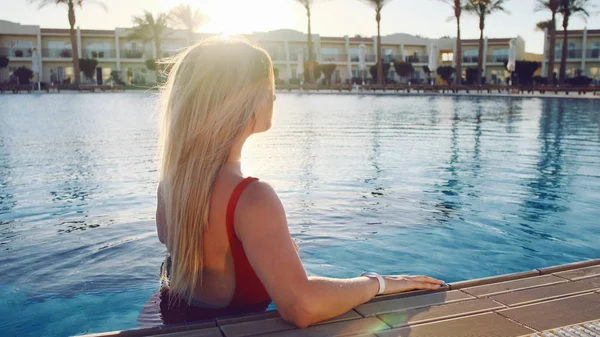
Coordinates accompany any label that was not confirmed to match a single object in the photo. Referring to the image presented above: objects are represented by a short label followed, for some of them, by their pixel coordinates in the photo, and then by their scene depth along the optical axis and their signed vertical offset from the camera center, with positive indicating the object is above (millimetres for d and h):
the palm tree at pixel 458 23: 38344 +4518
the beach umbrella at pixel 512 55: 34841 +2010
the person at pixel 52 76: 50488 +1380
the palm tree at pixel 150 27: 47906 +5527
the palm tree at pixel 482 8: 39656 +5700
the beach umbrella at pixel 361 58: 44281 +2446
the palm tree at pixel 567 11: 37062 +5181
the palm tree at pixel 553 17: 34806 +4513
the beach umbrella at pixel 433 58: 39125 +2136
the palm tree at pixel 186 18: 50322 +6620
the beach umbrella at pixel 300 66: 44781 +1869
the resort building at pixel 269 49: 49625 +3799
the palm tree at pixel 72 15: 40969 +5642
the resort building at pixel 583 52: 48281 +3089
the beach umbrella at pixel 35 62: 40938 +2121
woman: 1769 -320
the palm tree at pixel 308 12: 47228 +6572
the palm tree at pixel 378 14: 43656 +5922
